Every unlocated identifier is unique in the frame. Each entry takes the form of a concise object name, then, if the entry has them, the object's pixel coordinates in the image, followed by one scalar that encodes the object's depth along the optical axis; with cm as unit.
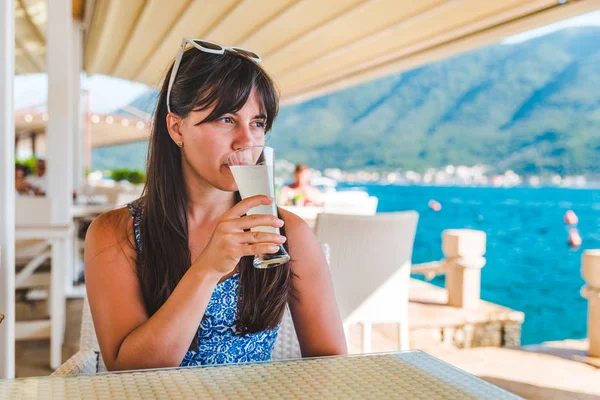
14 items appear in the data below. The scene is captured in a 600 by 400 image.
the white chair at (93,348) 120
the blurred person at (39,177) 700
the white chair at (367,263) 294
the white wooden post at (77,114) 624
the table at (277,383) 82
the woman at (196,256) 117
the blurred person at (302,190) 607
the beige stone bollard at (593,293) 336
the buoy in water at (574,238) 2765
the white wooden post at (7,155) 139
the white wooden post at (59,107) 361
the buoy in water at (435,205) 4401
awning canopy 388
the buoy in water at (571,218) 3514
